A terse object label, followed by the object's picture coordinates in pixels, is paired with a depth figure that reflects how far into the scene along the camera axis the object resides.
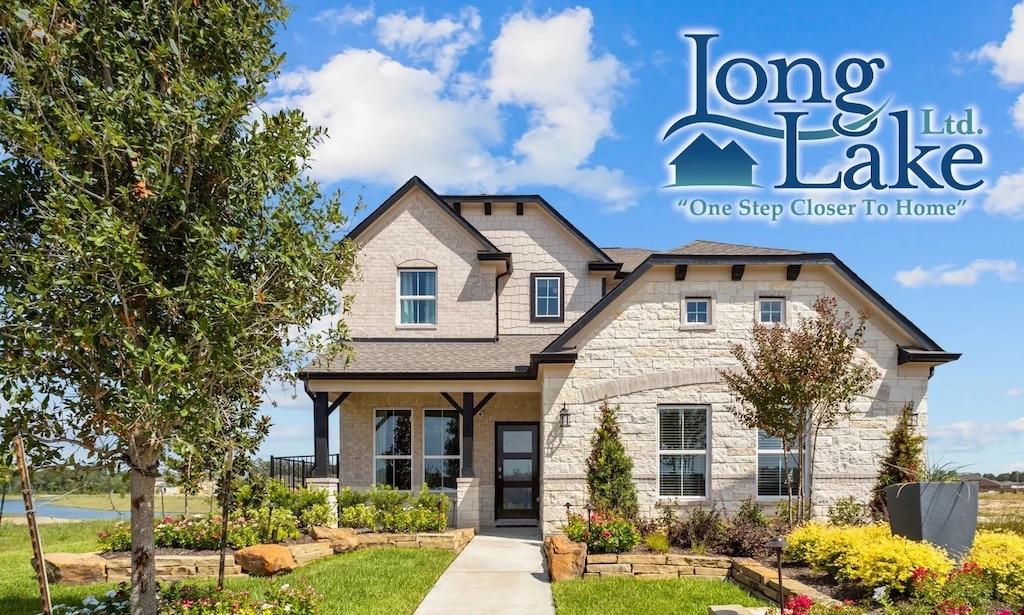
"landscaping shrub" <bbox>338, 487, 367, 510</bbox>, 15.67
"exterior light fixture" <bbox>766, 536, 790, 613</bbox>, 7.98
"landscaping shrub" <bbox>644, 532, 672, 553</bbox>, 12.23
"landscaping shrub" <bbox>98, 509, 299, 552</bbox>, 12.81
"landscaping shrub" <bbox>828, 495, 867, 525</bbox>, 14.63
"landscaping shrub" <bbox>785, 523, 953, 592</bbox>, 9.17
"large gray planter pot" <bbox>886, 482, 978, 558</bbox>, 10.55
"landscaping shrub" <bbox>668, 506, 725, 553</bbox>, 12.64
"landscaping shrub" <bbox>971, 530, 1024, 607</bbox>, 9.41
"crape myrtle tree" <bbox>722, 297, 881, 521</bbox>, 12.88
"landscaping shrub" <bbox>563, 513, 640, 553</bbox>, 12.30
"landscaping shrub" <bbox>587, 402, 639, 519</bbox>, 14.56
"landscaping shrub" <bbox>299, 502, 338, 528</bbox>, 15.06
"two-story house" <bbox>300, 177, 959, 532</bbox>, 15.01
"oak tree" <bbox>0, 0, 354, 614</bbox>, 6.86
